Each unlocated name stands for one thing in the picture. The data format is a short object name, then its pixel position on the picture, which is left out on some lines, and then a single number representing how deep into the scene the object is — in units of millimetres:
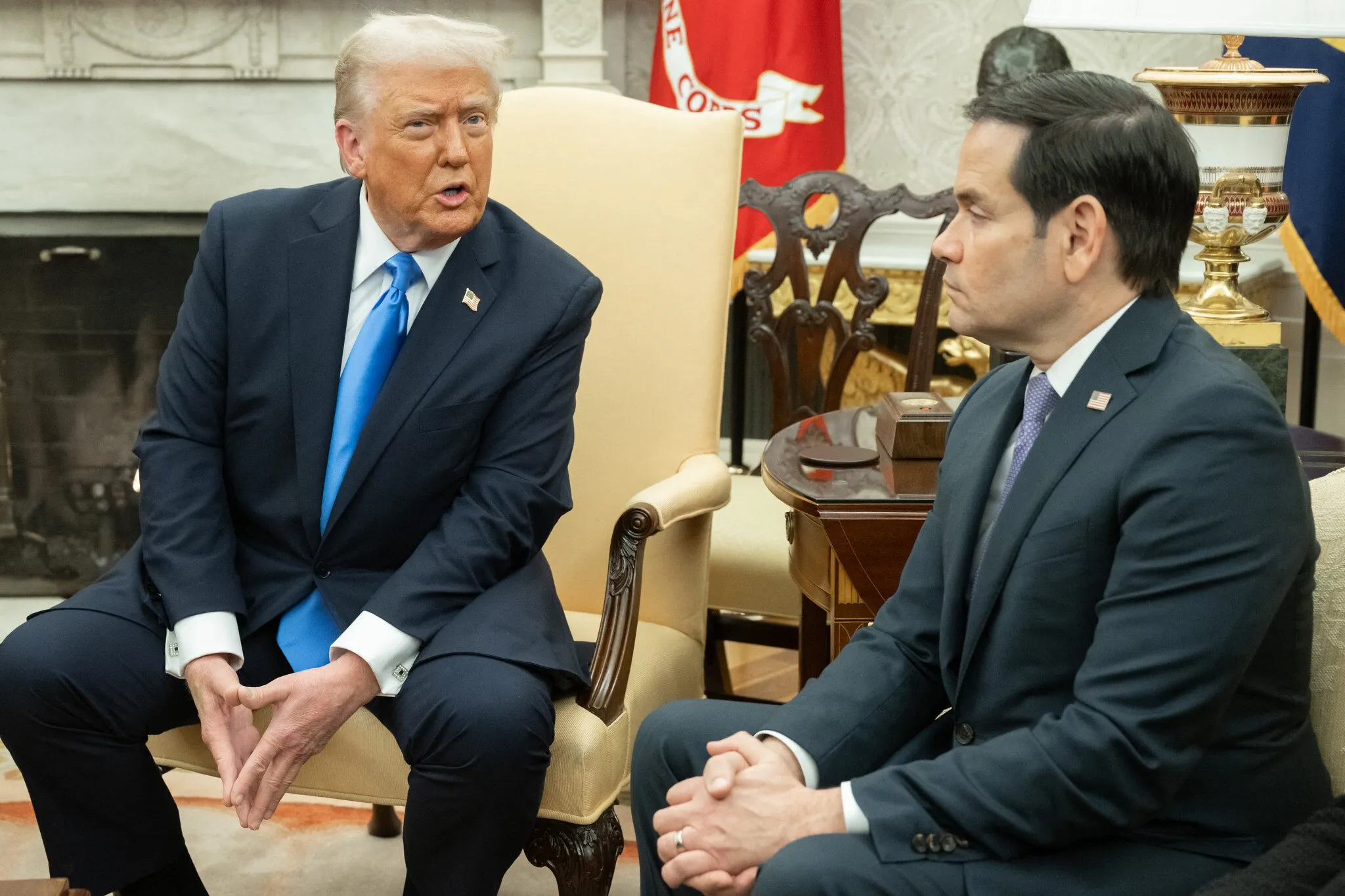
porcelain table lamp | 2180
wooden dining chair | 2867
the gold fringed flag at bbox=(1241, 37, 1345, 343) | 3375
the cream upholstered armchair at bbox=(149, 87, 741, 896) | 2285
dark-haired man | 1290
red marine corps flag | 3846
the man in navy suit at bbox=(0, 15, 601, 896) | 1833
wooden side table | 2020
